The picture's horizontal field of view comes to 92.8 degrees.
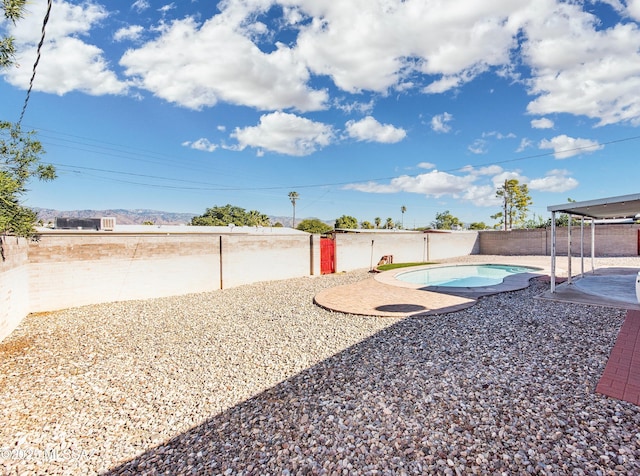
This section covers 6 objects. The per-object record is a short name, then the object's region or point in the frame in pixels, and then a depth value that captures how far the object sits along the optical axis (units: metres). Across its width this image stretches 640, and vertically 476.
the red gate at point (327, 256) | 16.25
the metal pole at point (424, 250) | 22.09
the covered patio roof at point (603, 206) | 7.29
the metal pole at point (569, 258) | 10.24
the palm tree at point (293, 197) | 59.87
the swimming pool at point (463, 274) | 14.12
